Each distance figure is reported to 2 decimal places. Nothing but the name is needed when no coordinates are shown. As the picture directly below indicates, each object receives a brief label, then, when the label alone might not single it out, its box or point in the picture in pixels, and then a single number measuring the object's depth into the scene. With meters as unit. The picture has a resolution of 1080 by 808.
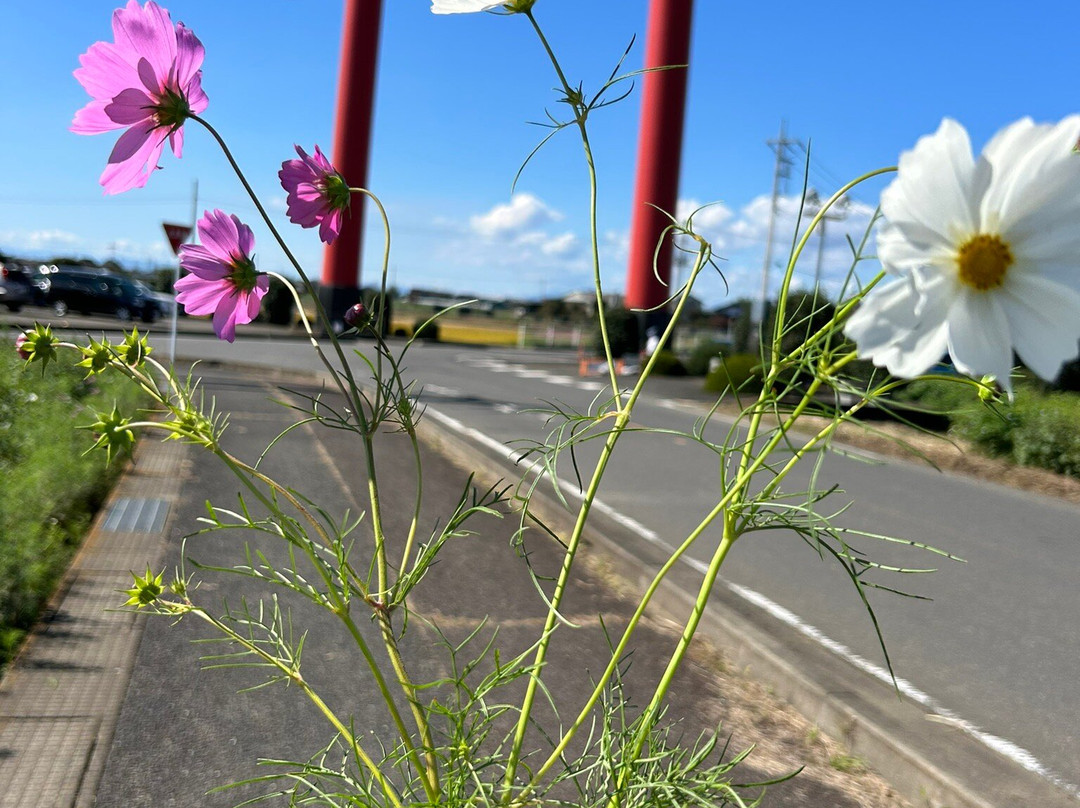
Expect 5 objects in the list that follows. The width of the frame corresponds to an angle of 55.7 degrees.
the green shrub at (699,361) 25.49
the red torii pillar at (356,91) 34.03
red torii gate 29.52
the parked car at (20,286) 31.36
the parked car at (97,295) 33.22
